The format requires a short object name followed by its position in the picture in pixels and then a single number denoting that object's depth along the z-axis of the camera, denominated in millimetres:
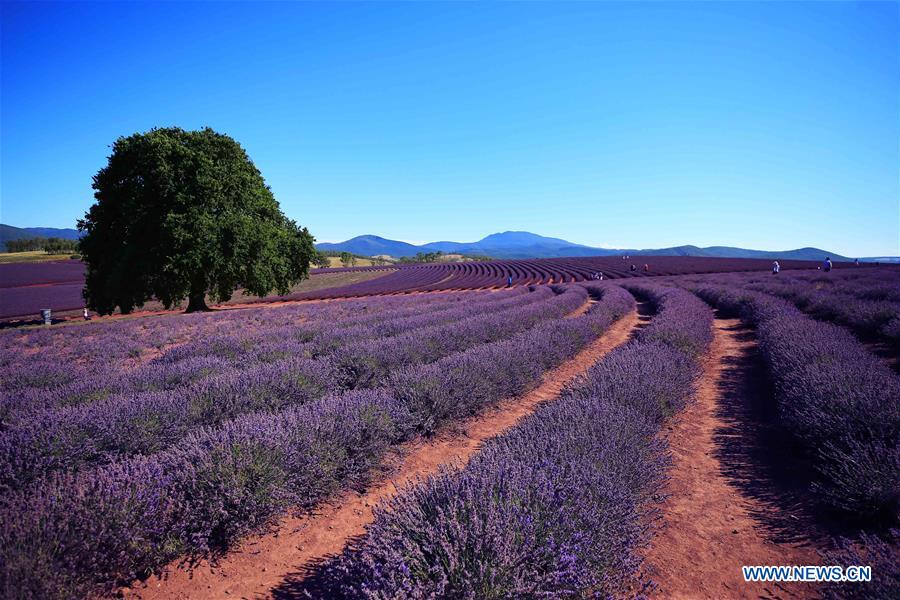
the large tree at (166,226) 14445
